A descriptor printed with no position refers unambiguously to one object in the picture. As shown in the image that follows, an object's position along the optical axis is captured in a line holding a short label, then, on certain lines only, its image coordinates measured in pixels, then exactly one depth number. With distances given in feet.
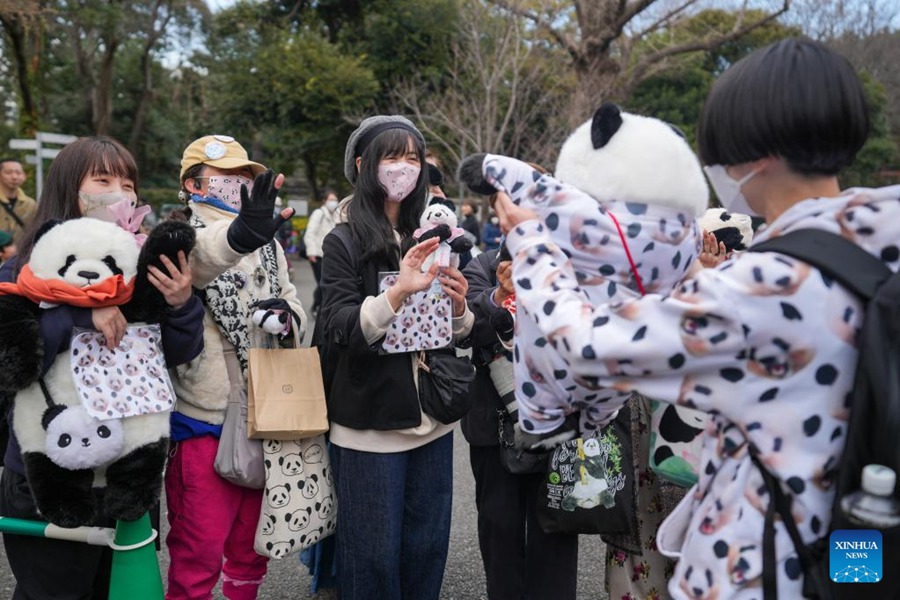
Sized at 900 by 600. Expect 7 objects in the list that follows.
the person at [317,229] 32.19
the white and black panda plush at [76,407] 6.35
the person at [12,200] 20.45
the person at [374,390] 8.00
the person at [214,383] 8.10
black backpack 3.64
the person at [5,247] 17.21
